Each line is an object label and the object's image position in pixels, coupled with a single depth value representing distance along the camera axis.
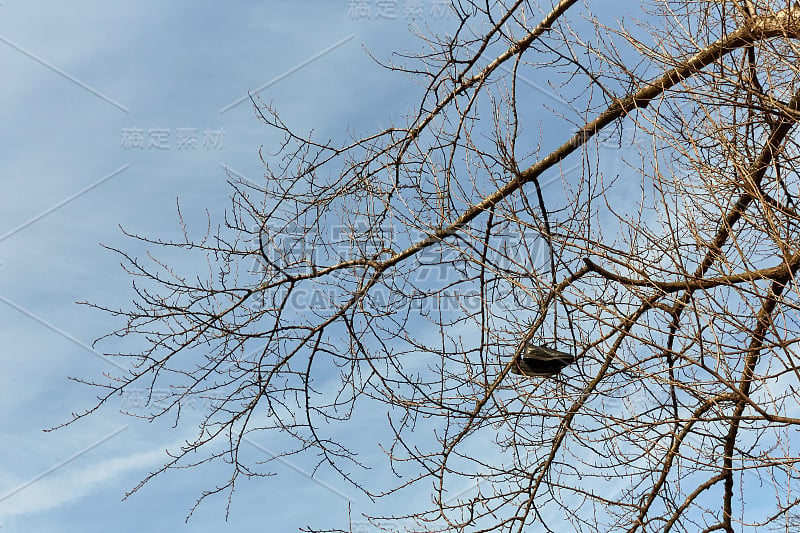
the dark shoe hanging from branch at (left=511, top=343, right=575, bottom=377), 4.62
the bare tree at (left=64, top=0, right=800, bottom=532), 4.48
